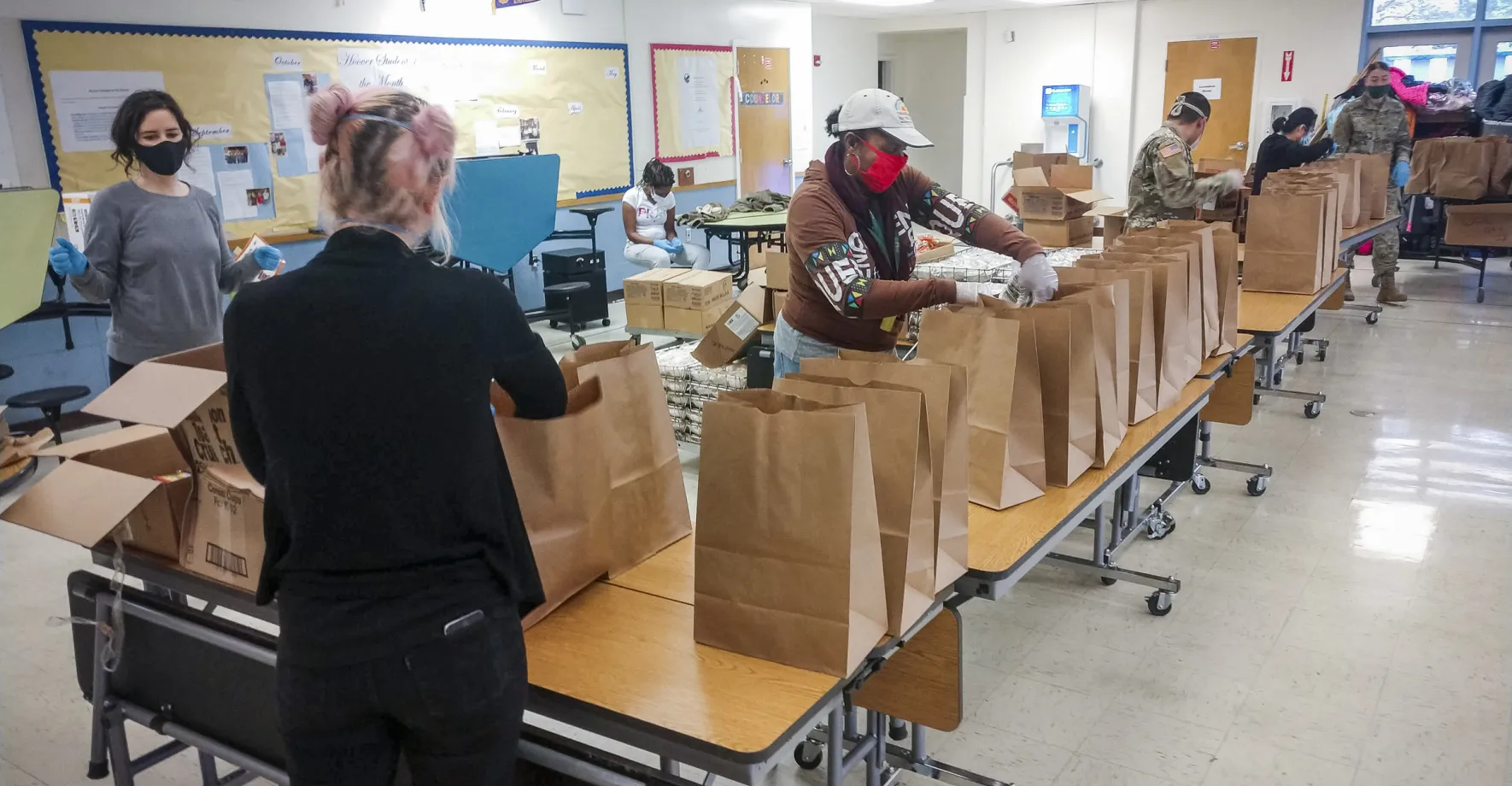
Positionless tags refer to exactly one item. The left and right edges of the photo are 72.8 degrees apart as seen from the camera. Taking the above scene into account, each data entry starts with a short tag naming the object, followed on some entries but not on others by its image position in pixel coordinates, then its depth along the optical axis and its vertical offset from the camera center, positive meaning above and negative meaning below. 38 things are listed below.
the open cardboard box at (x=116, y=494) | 1.75 -0.58
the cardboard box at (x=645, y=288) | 5.35 -0.71
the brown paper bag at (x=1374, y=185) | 5.23 -0.26
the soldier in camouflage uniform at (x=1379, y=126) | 6.64 +0.03
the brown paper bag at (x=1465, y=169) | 7.22 -0.27
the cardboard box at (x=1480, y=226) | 7.18 -0.67
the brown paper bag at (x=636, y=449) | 1.64 -0.49
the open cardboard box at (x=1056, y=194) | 5.29 -0.28
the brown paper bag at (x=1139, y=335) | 2.41 -0.45
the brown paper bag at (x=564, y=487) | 1.51 -0.50
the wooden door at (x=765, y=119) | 9.68 +0.25
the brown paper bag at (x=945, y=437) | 1.57 -0.44
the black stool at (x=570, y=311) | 6.84 -1.09
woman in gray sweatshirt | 2.82 -0.25
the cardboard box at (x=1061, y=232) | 5.34 -0.48
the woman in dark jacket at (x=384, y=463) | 1.10 -0.33
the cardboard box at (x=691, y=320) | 5.20 -0.86
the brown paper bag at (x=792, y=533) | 1.33 -0.51
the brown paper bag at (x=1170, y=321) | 2.53 -0.46
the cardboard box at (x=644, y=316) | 5.44 -0.87
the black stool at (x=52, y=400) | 4.58 -1.04
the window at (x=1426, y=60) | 9.48 +0.64
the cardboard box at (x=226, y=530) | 1.72 -0.63
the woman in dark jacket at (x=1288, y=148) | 6.08 -0.08
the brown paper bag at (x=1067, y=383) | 2.00 -0.48
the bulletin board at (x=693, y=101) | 8.65 +0.39
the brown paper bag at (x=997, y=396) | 1.93 -0.47
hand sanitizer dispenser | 11.09 +0.23
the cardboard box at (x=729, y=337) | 4.26 -0.79
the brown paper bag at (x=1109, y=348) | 2.15 -0.44
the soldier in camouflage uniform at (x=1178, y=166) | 4.40 -0.12
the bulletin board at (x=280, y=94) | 5.21 +0.37
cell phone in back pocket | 1.17 -0.53
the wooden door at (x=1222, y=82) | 10.26 +0.53
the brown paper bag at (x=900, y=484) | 1.44 -0.47
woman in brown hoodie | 2.38 -0.23
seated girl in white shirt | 7.27 -0.55
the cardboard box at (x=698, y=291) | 5.17 -0.72
